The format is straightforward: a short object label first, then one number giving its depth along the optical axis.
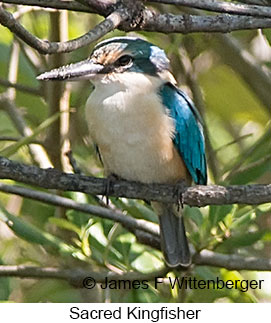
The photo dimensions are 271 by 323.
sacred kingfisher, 7.08
